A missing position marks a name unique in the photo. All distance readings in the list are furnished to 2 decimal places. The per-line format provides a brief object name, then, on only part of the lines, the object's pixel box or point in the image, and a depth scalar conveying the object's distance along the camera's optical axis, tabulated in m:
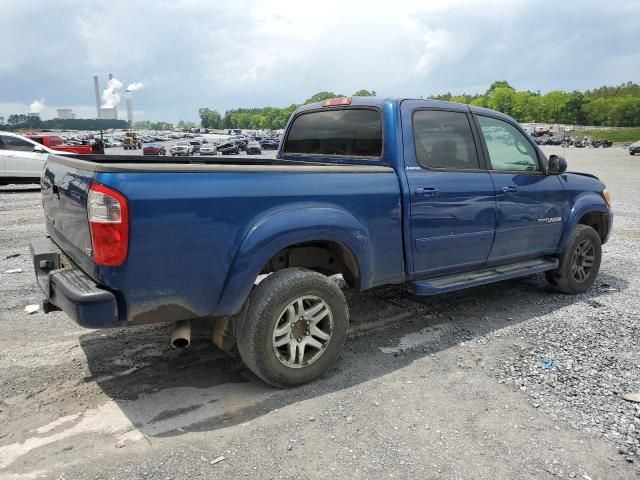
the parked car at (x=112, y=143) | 68.96
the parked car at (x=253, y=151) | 50.19
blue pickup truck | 2.78
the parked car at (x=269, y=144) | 61.48
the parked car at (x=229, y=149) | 49.50
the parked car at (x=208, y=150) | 50.41
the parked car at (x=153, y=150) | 44.69
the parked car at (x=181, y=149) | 48.69
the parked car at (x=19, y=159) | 14.12
